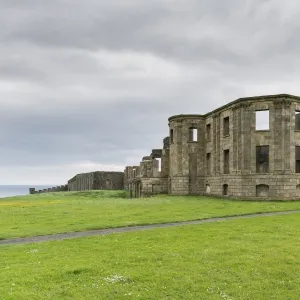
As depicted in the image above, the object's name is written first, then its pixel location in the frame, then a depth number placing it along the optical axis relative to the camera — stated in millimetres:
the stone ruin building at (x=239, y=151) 46500
